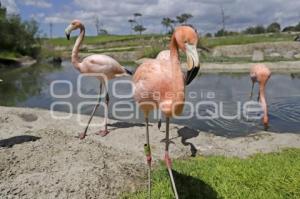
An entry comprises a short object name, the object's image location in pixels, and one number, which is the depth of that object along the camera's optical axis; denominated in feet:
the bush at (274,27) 168.17
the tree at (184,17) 148.92
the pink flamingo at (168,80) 7.91
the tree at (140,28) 210.38
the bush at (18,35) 94.19
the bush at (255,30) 165.34
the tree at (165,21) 163.28
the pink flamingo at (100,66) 16.76
